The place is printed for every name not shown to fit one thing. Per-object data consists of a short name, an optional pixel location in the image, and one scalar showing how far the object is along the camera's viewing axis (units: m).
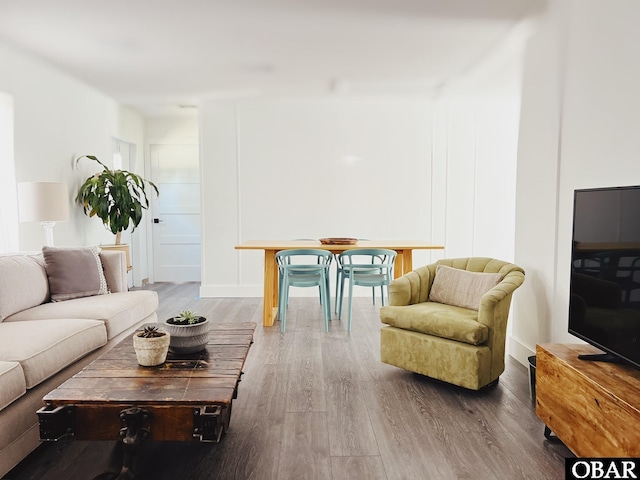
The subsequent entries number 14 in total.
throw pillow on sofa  3.28
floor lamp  3.84
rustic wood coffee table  1.68
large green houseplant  5.12
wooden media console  1.58
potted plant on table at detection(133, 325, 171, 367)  2.01
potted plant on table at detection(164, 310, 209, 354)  2.16
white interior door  6.96
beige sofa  1.94
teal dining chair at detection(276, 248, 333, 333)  4.30
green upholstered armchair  2.74
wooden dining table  4.45
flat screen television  1.76
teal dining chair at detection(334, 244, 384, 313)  4.59
